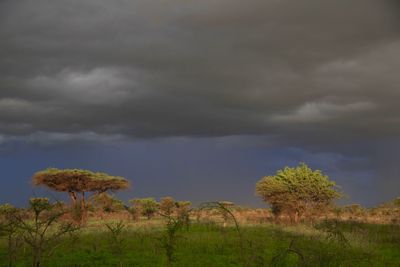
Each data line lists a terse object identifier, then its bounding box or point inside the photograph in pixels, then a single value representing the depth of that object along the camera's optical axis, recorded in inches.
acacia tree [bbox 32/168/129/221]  2007.9
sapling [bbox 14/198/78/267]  243.4
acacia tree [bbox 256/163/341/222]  1824.6
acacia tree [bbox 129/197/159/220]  2458.5
